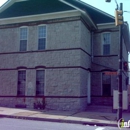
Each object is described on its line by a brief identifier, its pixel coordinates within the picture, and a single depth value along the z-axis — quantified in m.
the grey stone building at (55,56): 17.22
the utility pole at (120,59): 11.65
